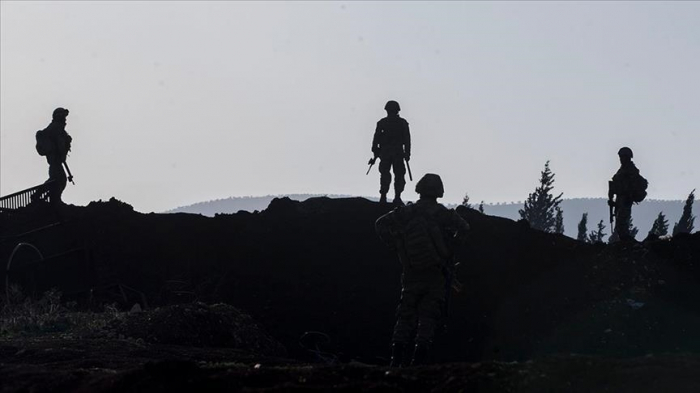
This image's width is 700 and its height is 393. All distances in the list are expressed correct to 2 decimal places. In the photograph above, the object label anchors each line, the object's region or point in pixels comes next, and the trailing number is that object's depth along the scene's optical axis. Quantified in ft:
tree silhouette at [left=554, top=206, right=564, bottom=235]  288.34
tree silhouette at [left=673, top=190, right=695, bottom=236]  241.00
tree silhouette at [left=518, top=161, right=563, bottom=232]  288.10
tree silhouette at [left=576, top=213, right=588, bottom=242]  280.31
